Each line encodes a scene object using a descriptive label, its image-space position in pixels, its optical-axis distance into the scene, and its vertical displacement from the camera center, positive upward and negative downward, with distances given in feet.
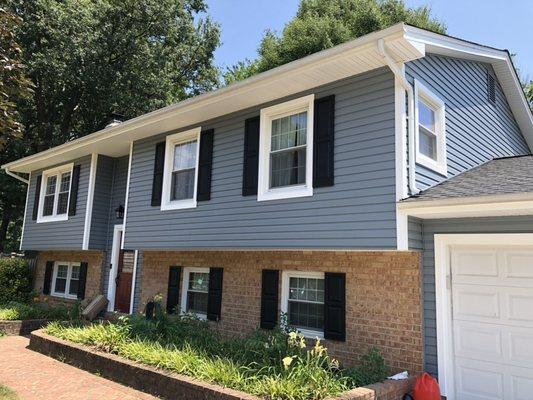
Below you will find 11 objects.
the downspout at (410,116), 20.26 +7.63
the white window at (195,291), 33.32 -1.70
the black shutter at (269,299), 27.55 -1.70
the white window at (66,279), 46.88 -1.69
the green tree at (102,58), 63.36 +31.72
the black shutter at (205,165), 29.48 +6.92
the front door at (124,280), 40.55 -1.31
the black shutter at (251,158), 26.55 +6.79
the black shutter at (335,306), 23.85 -1.75
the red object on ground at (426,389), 18.71 -4.70
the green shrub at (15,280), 49.29 -2.07
